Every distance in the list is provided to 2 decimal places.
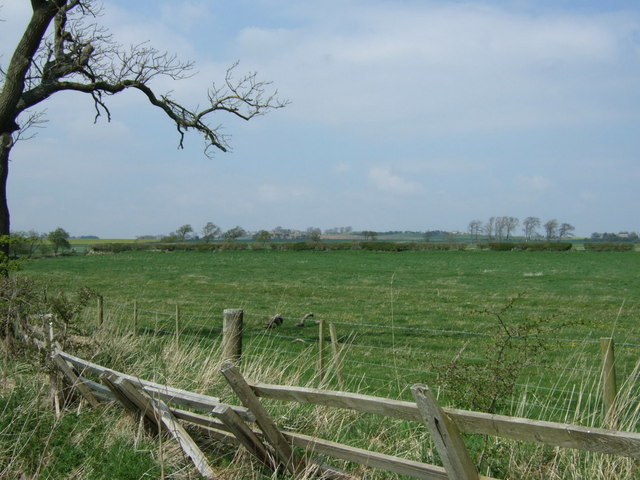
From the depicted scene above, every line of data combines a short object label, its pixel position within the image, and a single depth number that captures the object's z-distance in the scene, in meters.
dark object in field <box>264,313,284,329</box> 15.66
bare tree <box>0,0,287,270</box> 13.64
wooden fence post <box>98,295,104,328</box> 11.54
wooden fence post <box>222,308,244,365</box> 7.49
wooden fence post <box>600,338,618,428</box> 5.66
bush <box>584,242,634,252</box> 74.31
